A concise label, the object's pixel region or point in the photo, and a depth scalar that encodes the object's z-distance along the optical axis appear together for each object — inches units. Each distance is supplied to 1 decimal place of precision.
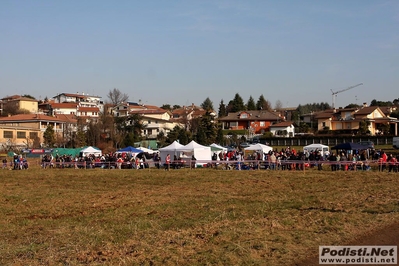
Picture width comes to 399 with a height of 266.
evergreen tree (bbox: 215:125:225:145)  3103.3
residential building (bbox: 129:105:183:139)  3722.0
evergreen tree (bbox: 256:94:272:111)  5759.8
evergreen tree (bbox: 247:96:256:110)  5478.3
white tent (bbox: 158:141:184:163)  1599.9
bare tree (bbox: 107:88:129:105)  4212.6
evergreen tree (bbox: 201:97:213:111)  6468.0
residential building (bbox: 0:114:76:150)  2984.7
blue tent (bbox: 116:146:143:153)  1876.8
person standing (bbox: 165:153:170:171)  1469.0
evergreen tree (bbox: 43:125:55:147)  2987.2
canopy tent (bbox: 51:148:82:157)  2172.7
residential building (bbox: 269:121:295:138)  3644.2
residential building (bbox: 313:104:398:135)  3336.6
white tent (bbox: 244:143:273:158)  1751.6
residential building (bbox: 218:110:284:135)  4138.8
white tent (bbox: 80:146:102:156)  1957.4
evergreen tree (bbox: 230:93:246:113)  5280.5
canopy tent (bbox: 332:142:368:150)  1544.5
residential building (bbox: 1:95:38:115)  4483.3
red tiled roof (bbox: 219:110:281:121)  4149.9
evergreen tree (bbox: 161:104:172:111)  6315.0
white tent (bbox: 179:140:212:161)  1589.6
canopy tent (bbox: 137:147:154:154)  1952.5
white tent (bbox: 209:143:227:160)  1861.5
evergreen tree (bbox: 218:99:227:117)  5728.3
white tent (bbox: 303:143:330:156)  1731.7
